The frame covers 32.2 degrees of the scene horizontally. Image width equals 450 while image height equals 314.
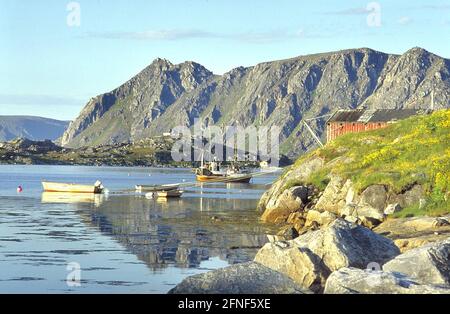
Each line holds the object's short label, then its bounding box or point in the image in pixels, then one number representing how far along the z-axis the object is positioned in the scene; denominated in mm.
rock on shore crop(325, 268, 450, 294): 24078
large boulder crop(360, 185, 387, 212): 59000
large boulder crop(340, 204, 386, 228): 53125
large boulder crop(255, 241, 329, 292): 29375
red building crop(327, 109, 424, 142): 113625
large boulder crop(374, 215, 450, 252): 39469
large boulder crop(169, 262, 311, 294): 25531
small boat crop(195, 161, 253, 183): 181000
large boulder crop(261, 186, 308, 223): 70188
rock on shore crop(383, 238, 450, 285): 26922
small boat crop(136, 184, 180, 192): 118556
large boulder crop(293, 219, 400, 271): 30303
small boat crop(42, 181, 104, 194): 115688
